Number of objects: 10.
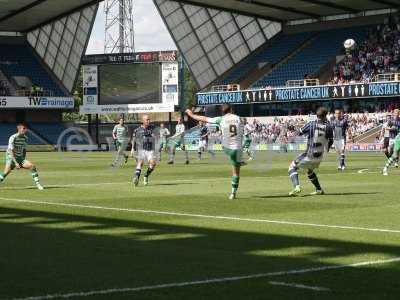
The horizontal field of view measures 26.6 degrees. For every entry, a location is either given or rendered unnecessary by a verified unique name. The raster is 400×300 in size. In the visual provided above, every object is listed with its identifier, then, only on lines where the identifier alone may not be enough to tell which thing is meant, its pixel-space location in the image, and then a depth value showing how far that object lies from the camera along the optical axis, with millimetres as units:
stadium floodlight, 100938
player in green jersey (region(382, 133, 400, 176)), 28812
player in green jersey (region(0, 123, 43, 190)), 23656
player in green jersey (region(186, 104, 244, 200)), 19531
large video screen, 78688
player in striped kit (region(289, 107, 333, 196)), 20141
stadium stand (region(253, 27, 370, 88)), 76125
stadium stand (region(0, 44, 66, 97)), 89250
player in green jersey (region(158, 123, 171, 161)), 43125
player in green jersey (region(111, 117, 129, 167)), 39281
